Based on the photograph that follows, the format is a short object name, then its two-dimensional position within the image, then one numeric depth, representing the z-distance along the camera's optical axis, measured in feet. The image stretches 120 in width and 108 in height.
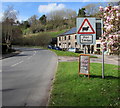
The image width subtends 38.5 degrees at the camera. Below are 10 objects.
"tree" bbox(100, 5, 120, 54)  14.70
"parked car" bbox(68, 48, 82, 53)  150.10
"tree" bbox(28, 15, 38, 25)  296.26
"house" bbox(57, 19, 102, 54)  159.54
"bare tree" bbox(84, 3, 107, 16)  129.76
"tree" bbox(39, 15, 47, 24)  314.14
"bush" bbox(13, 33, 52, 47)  218.59
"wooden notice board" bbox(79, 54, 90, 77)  27.59
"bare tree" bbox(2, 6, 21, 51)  134.67
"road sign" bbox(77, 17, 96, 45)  26.01
